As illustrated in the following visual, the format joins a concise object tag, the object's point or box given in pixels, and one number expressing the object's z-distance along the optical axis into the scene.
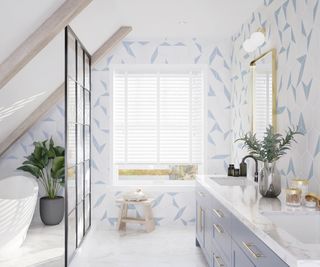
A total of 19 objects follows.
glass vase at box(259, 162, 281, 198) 2.51
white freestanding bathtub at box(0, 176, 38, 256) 3.55
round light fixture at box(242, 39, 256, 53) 3.49
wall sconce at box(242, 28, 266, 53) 3.38
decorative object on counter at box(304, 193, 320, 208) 2.13
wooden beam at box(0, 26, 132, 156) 4.61
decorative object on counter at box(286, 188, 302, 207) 2.17
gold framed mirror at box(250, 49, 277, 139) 3.19
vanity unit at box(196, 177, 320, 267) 1.68
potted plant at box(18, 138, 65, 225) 4.69
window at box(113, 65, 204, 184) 5.04
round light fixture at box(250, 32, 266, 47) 3.38
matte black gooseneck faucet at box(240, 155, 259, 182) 3.73
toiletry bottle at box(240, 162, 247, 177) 3.77
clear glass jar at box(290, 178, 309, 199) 2.31
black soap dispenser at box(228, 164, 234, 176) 3.83
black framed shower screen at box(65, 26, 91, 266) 3.46
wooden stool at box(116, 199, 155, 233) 4.61
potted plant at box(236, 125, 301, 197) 2.51
